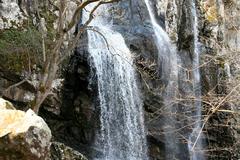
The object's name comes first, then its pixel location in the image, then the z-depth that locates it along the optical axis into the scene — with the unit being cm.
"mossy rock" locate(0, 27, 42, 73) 1457
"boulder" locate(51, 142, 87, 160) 1142
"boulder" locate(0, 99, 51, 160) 688
